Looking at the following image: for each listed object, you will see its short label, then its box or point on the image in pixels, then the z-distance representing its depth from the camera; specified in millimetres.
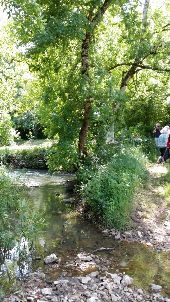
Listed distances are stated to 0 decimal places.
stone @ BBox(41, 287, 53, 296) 5165
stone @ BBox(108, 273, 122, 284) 5714
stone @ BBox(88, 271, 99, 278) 5888
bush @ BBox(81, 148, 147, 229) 7996
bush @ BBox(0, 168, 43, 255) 5493
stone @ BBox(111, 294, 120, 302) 5116
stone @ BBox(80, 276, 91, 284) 5614
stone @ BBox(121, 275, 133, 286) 5695
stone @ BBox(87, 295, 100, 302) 4997
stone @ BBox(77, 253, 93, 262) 6551
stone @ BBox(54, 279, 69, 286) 5505
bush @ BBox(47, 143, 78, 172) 10692
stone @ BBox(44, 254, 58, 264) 6342
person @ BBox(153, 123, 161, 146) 14780
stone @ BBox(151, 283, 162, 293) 5617
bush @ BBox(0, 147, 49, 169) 17063
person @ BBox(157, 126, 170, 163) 13732
